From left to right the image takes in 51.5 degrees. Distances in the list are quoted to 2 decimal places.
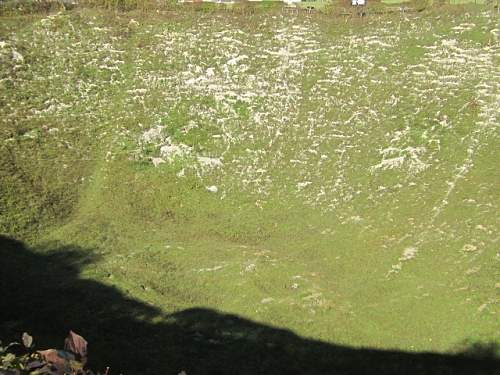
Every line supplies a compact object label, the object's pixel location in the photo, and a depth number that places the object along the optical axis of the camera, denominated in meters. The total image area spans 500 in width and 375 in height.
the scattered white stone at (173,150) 54.72
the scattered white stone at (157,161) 53.91
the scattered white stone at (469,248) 39.88
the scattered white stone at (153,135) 56.34
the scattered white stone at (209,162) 54.14
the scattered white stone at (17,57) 64.50
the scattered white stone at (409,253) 40.59
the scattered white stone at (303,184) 51.19
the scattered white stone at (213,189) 51.31
